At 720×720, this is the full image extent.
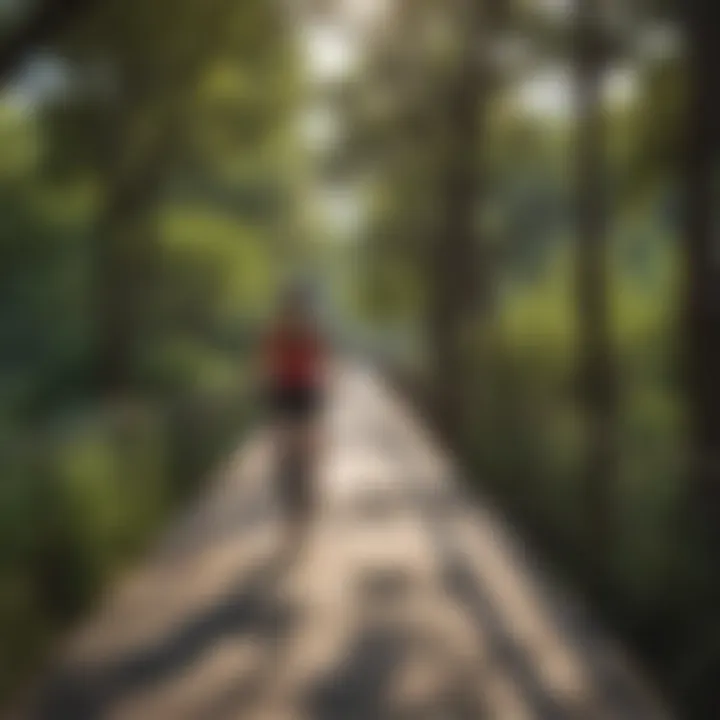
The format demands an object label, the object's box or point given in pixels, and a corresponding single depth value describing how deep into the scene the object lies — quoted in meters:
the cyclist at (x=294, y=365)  6.15
